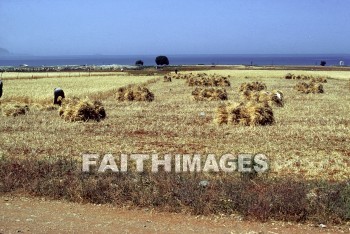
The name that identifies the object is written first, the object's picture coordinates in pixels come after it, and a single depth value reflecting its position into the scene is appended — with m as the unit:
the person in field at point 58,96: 30.66
